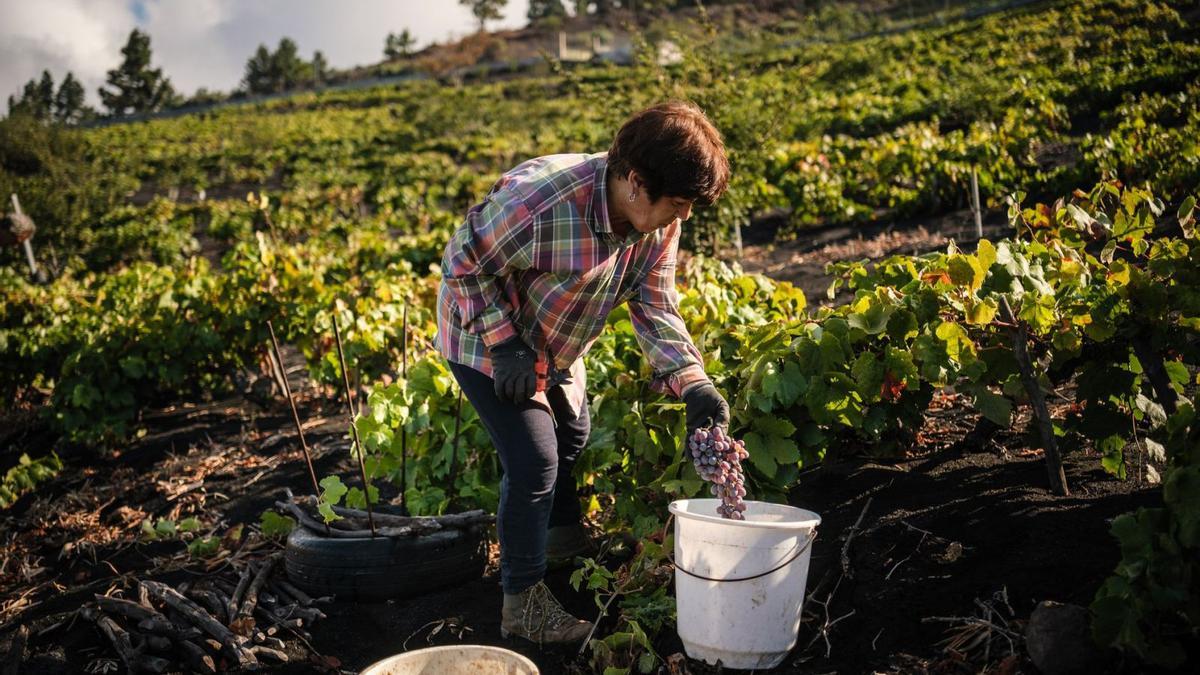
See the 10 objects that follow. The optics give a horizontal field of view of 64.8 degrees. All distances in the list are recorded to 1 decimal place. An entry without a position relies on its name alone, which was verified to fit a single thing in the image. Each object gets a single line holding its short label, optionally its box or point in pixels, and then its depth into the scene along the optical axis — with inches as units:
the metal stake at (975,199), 255.1
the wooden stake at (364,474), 125.9
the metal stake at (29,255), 507.8
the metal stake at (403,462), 137.9
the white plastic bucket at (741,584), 84.8
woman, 89.9
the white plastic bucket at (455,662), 87.4
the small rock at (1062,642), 74.5
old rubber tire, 124.1
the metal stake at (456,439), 131.1
